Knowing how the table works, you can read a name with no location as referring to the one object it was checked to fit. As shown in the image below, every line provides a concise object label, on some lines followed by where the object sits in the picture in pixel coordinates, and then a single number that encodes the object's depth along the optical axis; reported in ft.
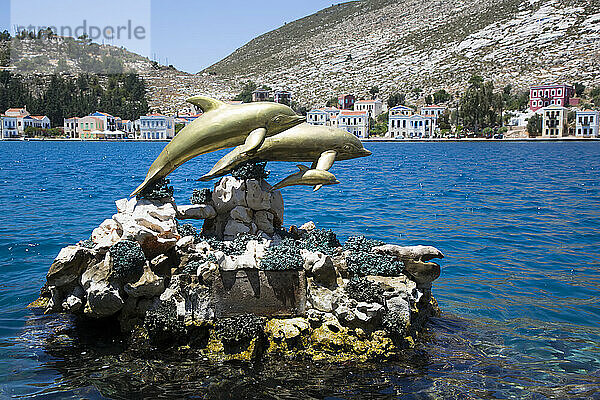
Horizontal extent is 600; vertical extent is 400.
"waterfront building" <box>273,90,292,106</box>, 475.76
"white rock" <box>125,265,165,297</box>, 33.37
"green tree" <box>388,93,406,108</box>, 458.78
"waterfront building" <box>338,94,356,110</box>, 468.75
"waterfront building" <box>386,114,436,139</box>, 388.57
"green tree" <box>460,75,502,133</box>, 352.69
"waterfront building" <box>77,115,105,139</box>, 429.79
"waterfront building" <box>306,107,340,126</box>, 415.44
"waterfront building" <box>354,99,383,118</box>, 443.32
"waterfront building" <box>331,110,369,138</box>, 394.93
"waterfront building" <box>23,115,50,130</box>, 426.92
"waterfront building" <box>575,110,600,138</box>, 346.33
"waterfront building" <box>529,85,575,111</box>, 386.52
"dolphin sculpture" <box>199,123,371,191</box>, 41.73
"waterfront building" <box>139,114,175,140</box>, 423.23
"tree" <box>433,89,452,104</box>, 436.76
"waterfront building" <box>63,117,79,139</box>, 435.12
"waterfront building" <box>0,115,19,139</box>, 426.10
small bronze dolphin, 40.52
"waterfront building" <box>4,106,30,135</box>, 422.00
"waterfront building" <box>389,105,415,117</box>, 396.16
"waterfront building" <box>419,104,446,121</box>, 398.83
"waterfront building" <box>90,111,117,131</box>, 435.90
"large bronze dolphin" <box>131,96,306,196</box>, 38.88
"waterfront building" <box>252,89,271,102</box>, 475.31
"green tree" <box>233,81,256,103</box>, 513.45
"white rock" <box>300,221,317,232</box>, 45.33
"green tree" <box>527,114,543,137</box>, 354.88
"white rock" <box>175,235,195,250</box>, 35.45
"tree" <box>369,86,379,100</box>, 516.53
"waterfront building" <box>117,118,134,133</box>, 454.40
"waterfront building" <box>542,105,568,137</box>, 344.69
